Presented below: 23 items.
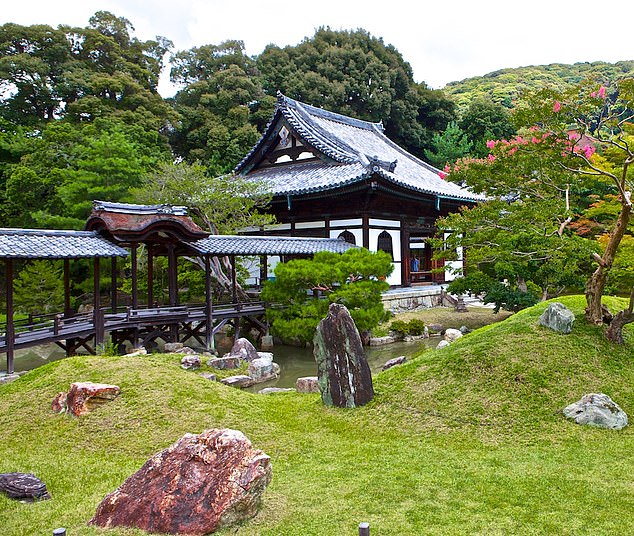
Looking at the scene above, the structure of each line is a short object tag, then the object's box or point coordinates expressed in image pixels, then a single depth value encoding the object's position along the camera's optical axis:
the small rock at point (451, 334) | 15.71
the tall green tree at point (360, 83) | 41.88
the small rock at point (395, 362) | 11.28
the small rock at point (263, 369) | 11.70
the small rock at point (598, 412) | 6.23
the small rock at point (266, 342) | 17.02
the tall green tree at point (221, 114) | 34.03
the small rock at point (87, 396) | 7.18
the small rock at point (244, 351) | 12.38
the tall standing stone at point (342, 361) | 7.32
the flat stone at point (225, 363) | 11.24
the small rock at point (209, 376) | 10.07
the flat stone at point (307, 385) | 9.26
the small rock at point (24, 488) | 4.99
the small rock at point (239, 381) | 10.38
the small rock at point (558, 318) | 8.28
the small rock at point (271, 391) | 9.40
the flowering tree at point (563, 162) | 7.62
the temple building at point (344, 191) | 20.41
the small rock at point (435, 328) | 17.98
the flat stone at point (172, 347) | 14.45
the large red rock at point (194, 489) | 4.16
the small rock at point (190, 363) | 10.60
